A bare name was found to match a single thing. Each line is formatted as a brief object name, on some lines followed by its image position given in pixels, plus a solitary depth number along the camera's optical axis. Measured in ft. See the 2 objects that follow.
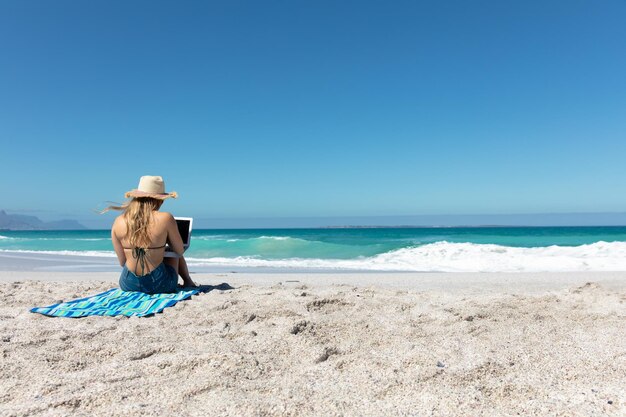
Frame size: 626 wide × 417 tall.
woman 14.43
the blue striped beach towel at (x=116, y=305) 12.69
